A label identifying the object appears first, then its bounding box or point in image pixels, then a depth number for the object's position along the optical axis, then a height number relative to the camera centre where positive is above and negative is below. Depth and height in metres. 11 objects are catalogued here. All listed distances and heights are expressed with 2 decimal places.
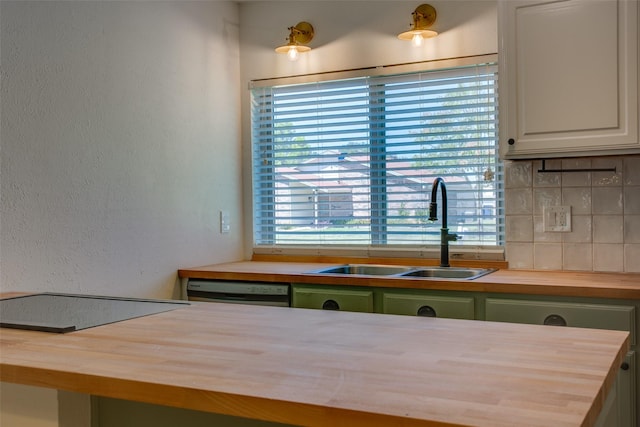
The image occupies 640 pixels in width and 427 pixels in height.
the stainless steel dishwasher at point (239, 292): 2.87 -0.42
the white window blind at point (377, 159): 3.12 +0.27
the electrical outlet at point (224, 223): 3.53 -0.09
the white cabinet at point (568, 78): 2.48 +0.55
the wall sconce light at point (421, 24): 3.09 +0.96
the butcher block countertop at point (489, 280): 2.28 -0.32
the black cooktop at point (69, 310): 1.59 -0.31
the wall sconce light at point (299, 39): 3.42 +0.99
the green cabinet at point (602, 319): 2.23 -0.45
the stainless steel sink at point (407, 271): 2.94 -0.34
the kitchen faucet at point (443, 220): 2.96 -0.07
